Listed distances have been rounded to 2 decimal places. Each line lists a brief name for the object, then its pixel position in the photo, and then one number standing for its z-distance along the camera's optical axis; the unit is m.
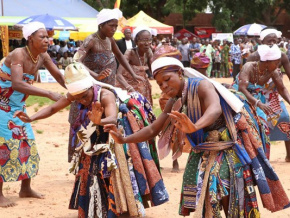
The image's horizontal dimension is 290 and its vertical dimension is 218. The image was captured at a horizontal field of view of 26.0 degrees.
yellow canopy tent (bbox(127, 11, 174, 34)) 30.59
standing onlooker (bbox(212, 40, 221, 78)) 29.75
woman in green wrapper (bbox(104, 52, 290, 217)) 4.46
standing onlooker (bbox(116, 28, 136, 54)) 15.06
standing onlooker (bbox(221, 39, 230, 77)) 30.06
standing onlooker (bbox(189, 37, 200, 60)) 30.03
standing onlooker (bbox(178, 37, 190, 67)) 29.47
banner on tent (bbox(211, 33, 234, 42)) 35.03
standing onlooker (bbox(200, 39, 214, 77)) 28.78
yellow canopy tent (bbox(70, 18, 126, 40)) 27.38
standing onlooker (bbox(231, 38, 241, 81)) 27.33
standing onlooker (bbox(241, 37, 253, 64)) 26.12
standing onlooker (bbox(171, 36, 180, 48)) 30.89
